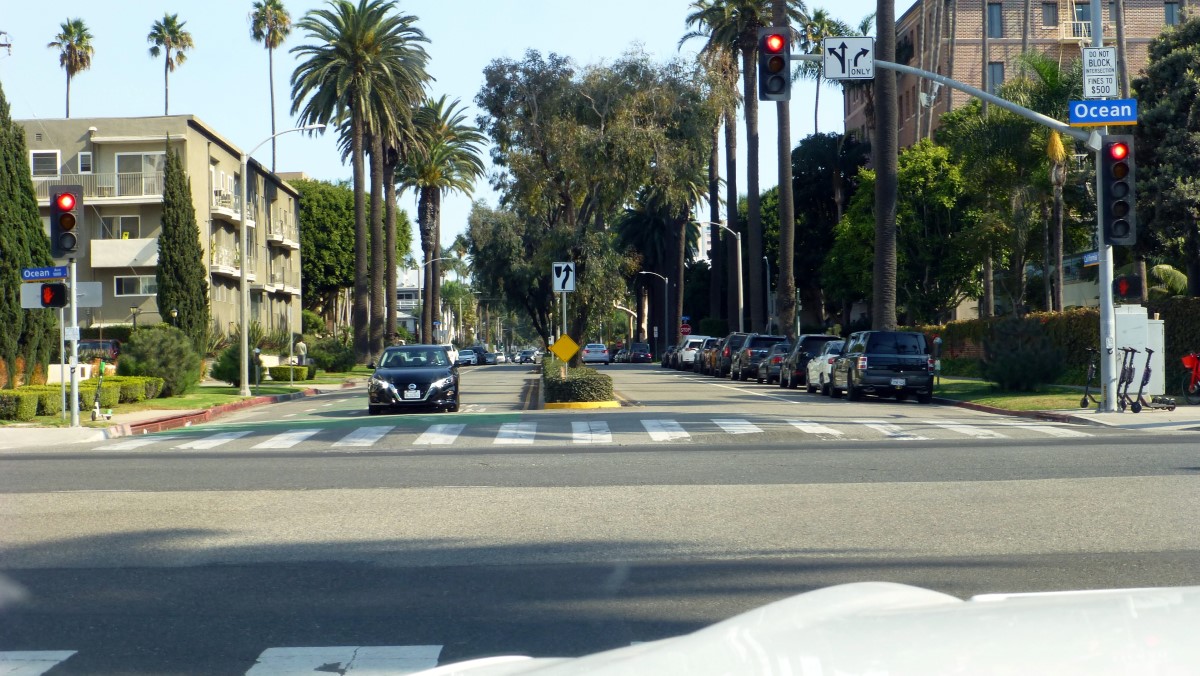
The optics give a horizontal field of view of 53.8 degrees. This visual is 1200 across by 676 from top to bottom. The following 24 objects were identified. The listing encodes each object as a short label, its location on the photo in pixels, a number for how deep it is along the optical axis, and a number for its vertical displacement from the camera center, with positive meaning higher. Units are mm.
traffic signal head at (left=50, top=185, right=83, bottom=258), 21719 +2141
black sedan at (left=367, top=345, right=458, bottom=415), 25094 -1114
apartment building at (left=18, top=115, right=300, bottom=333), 55156 +7233
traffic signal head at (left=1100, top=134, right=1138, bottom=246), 20891 +2436
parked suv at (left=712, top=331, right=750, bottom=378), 47375 -785
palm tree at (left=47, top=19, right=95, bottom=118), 78125 +19361
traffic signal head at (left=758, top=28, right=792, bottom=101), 18953 +4284
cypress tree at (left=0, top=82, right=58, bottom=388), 29047 +2200
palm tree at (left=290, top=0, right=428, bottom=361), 50938 +11522
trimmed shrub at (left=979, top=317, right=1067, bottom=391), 27750 -653
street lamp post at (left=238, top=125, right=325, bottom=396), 35688 +275
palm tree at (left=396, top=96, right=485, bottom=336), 67312 +9689
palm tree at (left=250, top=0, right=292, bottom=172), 82938 +22107
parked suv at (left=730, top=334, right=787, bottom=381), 43031 -795
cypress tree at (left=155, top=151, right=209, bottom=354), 43456 +2715
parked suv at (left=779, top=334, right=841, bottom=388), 36406 -751
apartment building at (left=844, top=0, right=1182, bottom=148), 63125 +16070
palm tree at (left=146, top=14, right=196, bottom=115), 82750 +20924
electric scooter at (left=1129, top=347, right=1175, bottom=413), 21984 -1390
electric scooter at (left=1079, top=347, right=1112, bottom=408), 23345 -886
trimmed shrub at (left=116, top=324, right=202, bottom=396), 33062 -581
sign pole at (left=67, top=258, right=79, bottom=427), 22047 -547
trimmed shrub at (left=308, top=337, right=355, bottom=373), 55938 -968
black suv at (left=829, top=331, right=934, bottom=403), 28312 -863
